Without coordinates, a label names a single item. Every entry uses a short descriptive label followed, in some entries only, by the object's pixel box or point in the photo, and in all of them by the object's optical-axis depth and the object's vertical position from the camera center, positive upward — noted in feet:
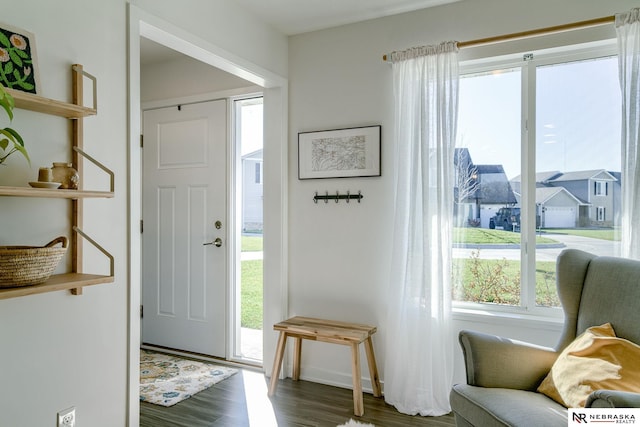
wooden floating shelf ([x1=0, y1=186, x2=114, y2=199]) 4.89 +0.18
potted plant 4.61 +0.79
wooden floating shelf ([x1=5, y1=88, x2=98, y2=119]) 5.11 +1.26
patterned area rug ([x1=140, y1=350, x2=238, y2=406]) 9.62 -4.05
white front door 12.03 -0.54
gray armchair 5.76 -2.02
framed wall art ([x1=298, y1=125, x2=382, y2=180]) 9.95 +1.30
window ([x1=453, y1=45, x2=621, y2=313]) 8.39 +0.76
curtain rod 7.67 +3.26
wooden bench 8.87 -2.64
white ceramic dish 5.26 +0.28
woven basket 4.82 -0.63
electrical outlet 5.98 -2.85
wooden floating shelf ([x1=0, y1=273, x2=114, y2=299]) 4.84 -0.92
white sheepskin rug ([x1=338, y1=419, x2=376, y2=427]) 8.06 -3.95
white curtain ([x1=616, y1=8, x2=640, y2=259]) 7.37 +1.37
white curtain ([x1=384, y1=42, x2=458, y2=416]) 8.80 -0.49
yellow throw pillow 5.45 -2.02
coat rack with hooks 10.15 +0.28
